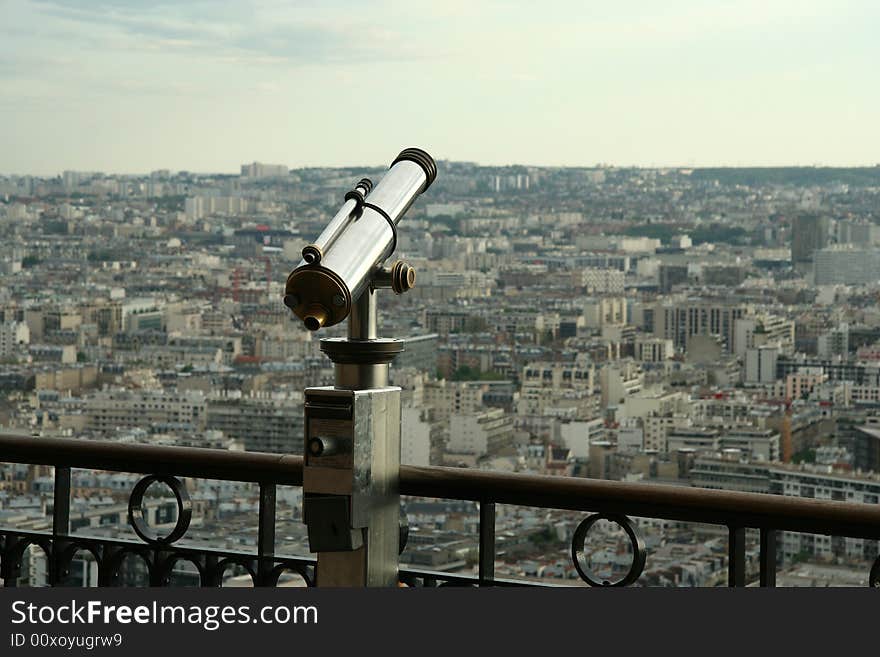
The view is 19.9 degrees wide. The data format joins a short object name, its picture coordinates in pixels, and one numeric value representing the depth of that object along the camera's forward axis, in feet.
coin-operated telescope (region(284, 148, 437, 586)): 15.68
